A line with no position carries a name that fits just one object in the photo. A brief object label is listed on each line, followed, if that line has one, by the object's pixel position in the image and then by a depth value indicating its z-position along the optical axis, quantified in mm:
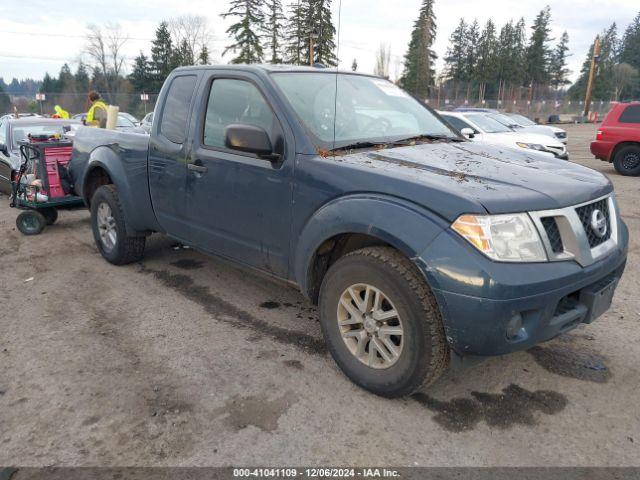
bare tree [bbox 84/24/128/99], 62094
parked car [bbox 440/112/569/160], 11172
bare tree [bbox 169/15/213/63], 57953
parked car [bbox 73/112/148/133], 13445
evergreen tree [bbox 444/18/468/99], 78812
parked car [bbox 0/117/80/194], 8898
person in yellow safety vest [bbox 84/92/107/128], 10315
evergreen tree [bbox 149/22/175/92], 55531
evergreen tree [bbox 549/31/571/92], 86562
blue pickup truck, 2545
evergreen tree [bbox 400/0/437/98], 56931
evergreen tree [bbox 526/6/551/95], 81938
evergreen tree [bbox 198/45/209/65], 55819
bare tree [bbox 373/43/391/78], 46625
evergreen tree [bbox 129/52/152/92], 55528
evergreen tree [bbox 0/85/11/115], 32156
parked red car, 12008
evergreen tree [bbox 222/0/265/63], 44125
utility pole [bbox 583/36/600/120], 41719
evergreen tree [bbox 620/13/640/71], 90162
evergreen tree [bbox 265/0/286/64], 40272
